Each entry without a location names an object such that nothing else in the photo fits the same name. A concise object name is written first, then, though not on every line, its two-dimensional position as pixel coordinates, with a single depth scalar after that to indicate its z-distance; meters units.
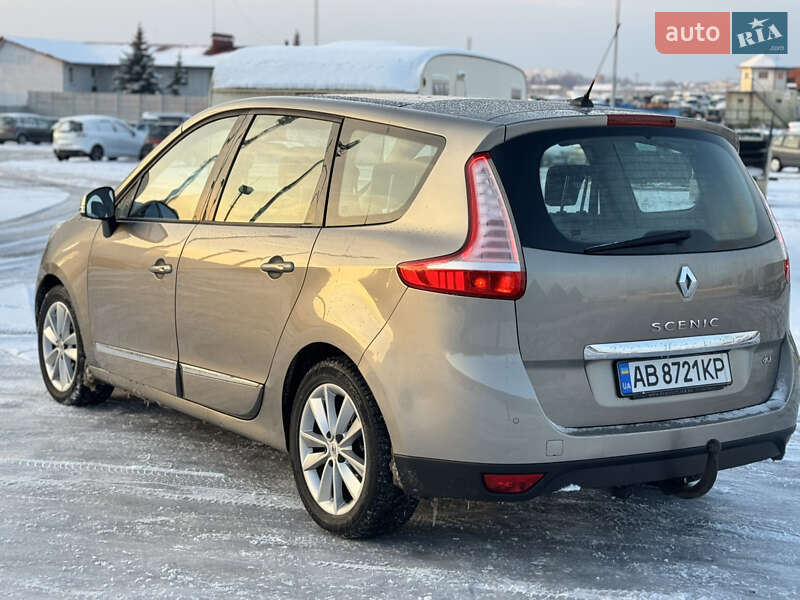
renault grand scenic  4.08
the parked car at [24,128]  53.62
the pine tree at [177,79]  93.44
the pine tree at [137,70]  89.25
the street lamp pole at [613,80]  21.09
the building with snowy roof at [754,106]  60.69
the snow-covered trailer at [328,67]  21.61
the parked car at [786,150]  41.97
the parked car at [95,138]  39.94
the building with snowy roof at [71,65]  93.19
